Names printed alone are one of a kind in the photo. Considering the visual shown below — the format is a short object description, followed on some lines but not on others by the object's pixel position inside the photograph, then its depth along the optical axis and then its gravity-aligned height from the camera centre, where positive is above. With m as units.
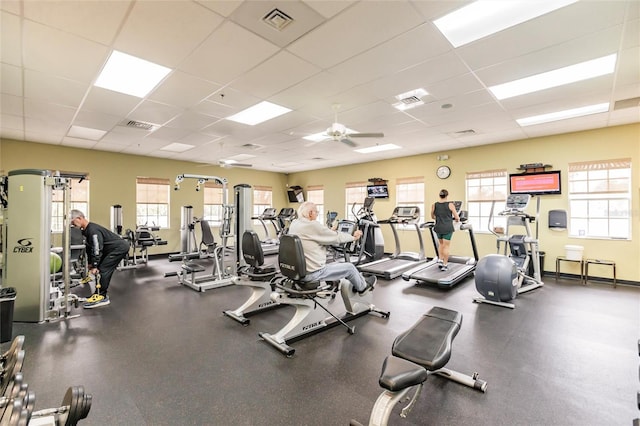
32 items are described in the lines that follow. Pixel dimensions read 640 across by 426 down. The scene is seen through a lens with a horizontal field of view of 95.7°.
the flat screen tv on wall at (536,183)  5.93 +0.63
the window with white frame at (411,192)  8.09 +0.60
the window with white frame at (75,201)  6.98 +0.34
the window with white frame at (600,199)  5.33 +0.26
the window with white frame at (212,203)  9.46 +0.38
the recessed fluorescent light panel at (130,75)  3.12 +1.64
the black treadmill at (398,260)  5.95 -1.12
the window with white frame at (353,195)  9.46 +0.62
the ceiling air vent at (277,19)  2.35 +1.63
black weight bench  1.45 -0.81
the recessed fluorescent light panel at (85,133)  5.50 +1.63
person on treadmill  5.72 -0.20
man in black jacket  4.26 -0.57
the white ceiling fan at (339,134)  4.29 +1.22
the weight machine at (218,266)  5.05 -0.93
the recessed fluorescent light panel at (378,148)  7.07 +1.65
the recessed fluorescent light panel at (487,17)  2.28 +1.65
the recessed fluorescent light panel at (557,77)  3.18 +1.64
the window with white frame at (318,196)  10.61 +0.67
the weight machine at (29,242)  3.62 -0.34
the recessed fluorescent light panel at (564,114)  4.45 +1.63
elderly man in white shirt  3.09 -0.30
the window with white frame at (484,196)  6.77 +0.42
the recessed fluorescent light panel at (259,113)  4.45 +1.65
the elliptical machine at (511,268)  4.11 -0.85
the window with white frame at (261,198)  10.72 +0.58
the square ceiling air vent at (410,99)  3.94 +1.63
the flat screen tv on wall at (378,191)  8.71 +0.68
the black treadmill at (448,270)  5.08 -1.12
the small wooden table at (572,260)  5.51 -1.01
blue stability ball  4.09 -0.94
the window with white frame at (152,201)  8.15 +0.38
